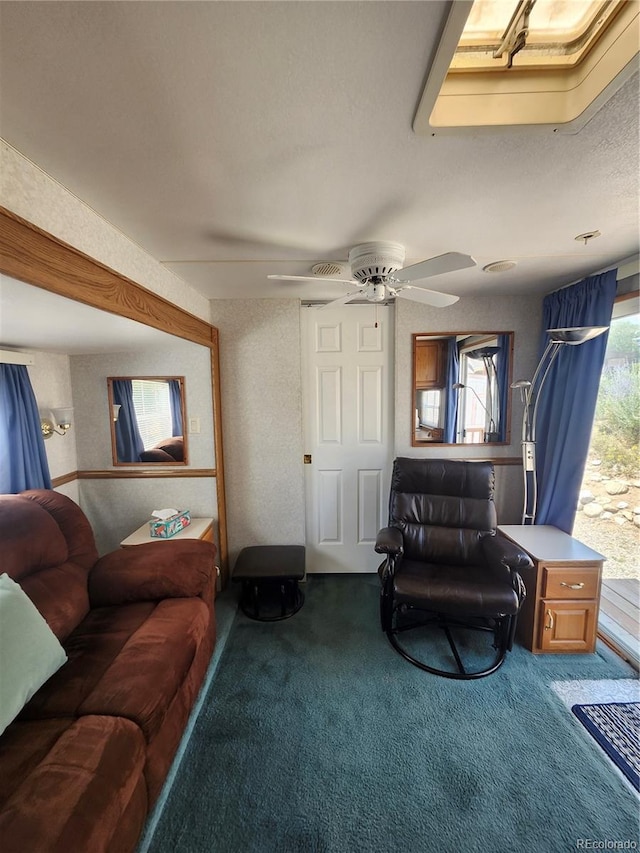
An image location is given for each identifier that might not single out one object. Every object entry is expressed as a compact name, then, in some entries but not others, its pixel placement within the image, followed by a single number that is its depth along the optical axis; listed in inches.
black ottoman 88.4
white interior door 103.7
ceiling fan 56.8
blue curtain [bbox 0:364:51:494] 75.2
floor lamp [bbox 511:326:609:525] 69.8
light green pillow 44.2
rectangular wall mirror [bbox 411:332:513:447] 102.7
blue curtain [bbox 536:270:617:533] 78.9
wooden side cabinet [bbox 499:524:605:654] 72.9
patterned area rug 53.7
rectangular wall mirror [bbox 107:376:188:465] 99.1
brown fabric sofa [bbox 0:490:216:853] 35.4
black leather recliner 71.7
